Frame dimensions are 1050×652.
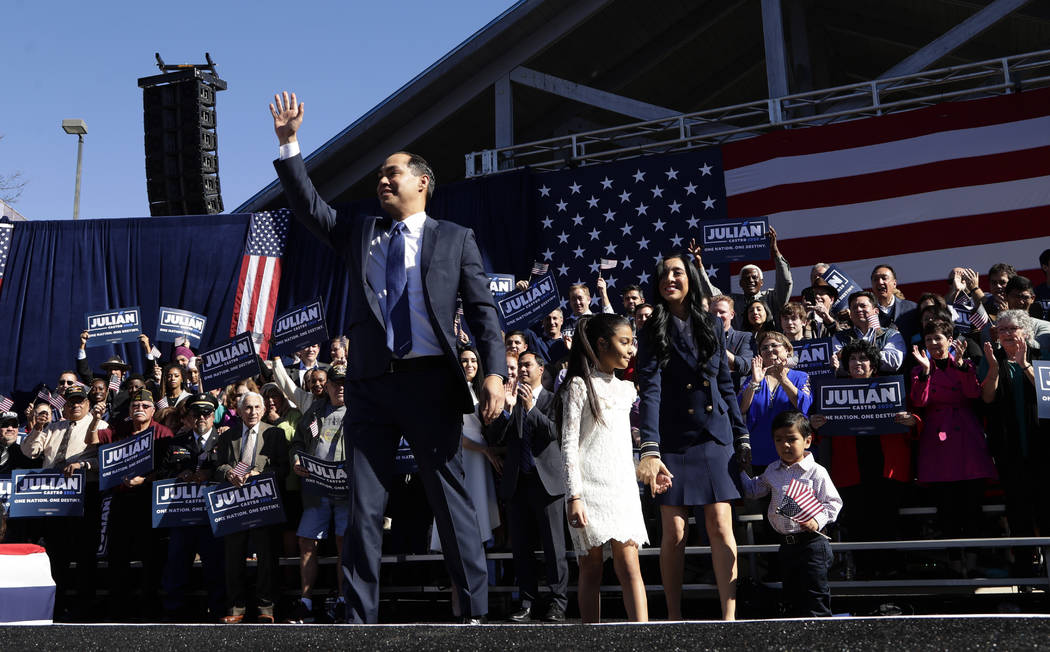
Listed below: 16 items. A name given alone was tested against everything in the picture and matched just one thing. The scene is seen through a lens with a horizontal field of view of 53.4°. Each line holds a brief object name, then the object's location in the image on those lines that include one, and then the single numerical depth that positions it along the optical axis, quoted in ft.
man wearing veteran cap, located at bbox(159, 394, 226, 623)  23.93
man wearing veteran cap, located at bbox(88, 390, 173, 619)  25.41
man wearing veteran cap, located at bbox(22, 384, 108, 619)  25.98
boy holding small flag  15.94
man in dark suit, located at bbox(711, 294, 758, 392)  18.26
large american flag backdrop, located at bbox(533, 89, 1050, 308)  35.83
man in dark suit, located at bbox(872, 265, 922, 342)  24.35
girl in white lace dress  13.16
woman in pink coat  19.22
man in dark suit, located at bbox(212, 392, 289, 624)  22.95
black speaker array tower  45.52
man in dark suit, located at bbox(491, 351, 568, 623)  19.74
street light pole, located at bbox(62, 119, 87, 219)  69.26
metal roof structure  48.01
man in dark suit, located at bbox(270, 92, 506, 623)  10.62
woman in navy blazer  14.38
